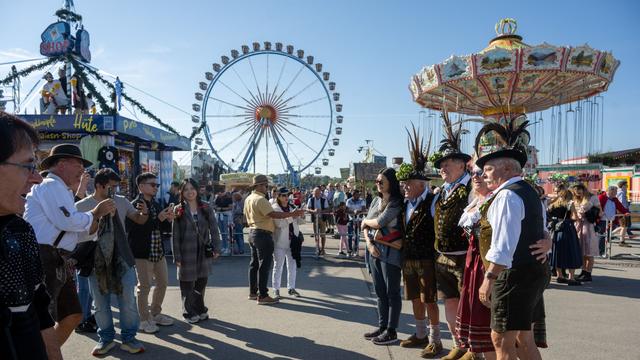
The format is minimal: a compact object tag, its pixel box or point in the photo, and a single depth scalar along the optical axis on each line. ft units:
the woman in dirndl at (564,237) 22.58
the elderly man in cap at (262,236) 18.69
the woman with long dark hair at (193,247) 16.28
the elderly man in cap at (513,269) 8.72
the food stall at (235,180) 83.62
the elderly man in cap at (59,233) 9.66
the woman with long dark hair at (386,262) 13.62
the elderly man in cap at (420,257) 12.93
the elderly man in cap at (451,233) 11.78
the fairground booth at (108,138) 36.91
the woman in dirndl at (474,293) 9.88
